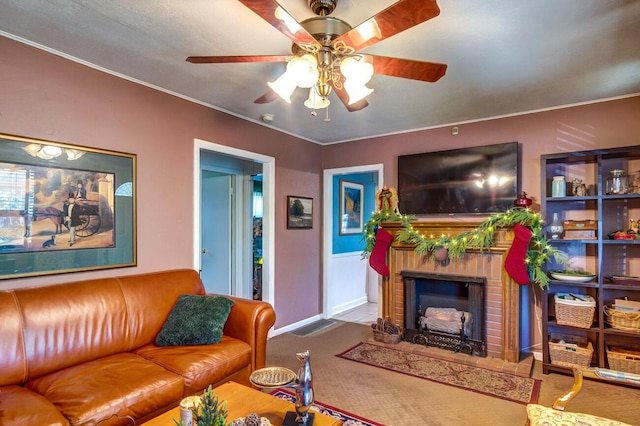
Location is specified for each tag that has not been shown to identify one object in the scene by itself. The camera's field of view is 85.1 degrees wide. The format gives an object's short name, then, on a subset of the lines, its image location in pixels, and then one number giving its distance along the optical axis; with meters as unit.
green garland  3.11
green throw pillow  2.43
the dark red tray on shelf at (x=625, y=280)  2.85
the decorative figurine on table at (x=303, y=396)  1.45
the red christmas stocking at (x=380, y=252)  3.90
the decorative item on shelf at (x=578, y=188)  3.11
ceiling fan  1.46
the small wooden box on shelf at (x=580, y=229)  3.04
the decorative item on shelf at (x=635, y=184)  2.93
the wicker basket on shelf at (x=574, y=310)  2.91
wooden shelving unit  2.90
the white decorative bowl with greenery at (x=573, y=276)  2.95
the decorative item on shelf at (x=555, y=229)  3.15
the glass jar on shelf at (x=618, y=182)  2.95
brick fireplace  3.25
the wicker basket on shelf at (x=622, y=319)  2.78
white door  4.82
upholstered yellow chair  1.53
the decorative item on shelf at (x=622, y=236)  2.87
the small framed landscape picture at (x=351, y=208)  5.38
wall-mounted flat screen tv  3.51
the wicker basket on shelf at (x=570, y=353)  2.95
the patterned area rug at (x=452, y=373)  2.70
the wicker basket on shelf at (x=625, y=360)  2.79
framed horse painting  2.13
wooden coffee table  1.50
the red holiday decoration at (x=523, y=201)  3.26
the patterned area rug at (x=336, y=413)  2.26
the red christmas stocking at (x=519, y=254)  3.07
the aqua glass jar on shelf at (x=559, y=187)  3.14
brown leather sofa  1.69
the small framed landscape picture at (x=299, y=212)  4.29
